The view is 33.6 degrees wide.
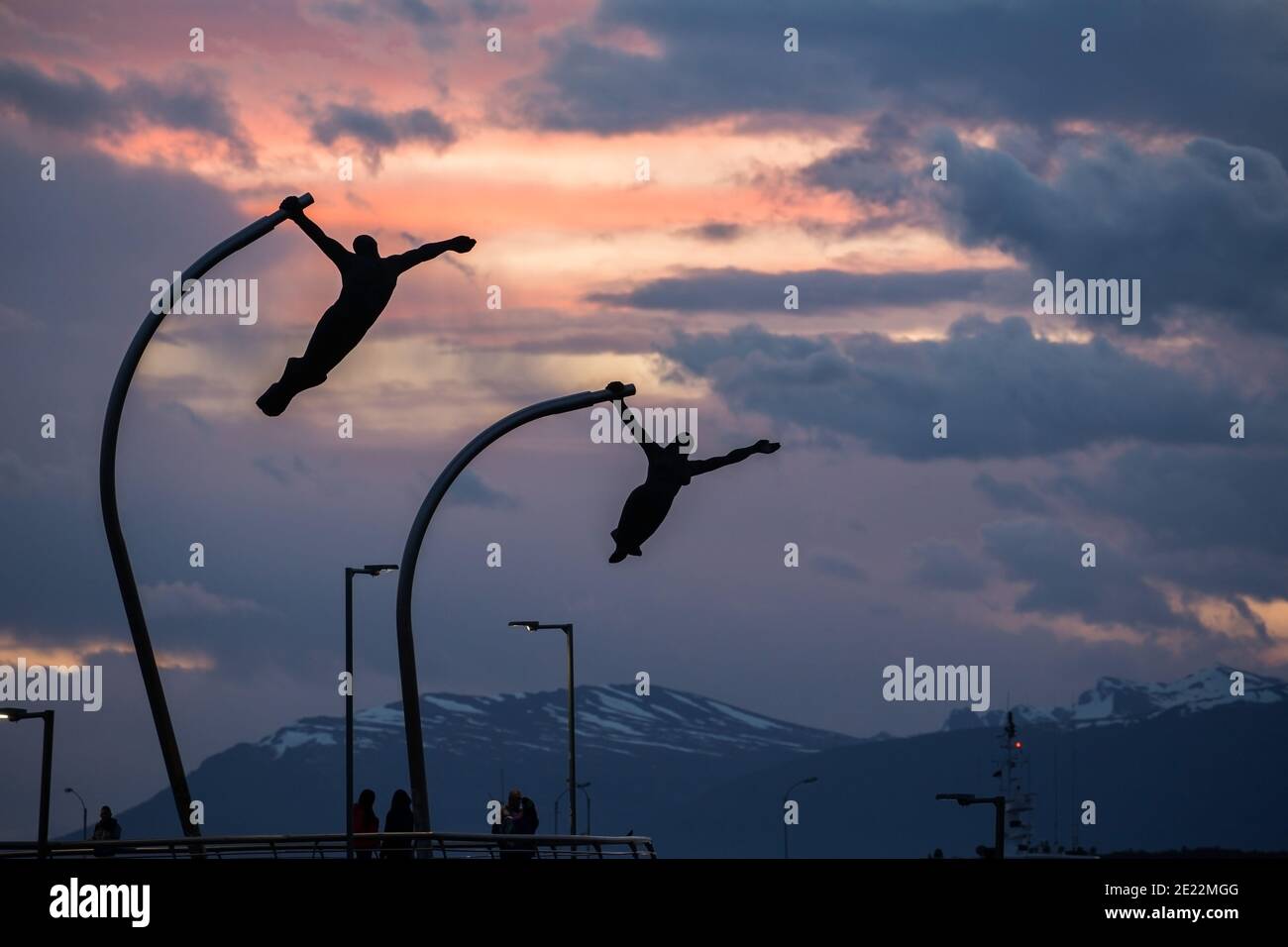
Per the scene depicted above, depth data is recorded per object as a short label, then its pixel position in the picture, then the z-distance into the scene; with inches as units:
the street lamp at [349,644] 1526.8
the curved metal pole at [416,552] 1242.0
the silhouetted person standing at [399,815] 1326.3
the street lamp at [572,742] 1760.6
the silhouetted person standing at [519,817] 1392.7
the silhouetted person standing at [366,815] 1284.4
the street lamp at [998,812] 2385.3
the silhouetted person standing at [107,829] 1380.4
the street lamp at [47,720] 1694.1
